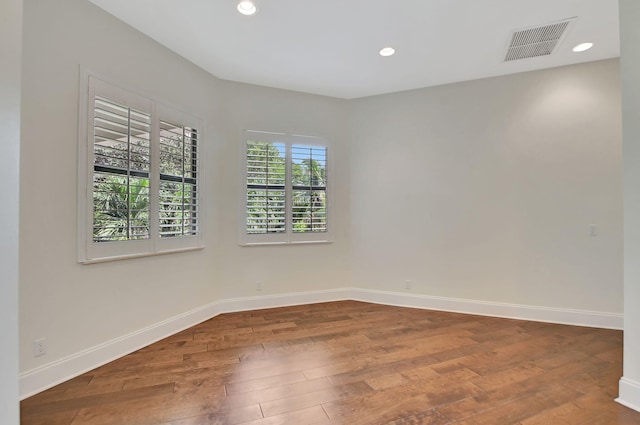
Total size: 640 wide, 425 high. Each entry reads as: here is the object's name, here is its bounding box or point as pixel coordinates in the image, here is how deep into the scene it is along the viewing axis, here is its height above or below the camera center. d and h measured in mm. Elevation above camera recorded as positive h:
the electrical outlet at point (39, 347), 2074 -970
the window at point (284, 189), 3912 +347
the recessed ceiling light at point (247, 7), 2370 +1725
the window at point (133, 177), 2400 +350
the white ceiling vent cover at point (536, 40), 2719 +1756
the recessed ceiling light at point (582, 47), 2963 +1752
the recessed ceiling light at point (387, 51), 3053 +1750
